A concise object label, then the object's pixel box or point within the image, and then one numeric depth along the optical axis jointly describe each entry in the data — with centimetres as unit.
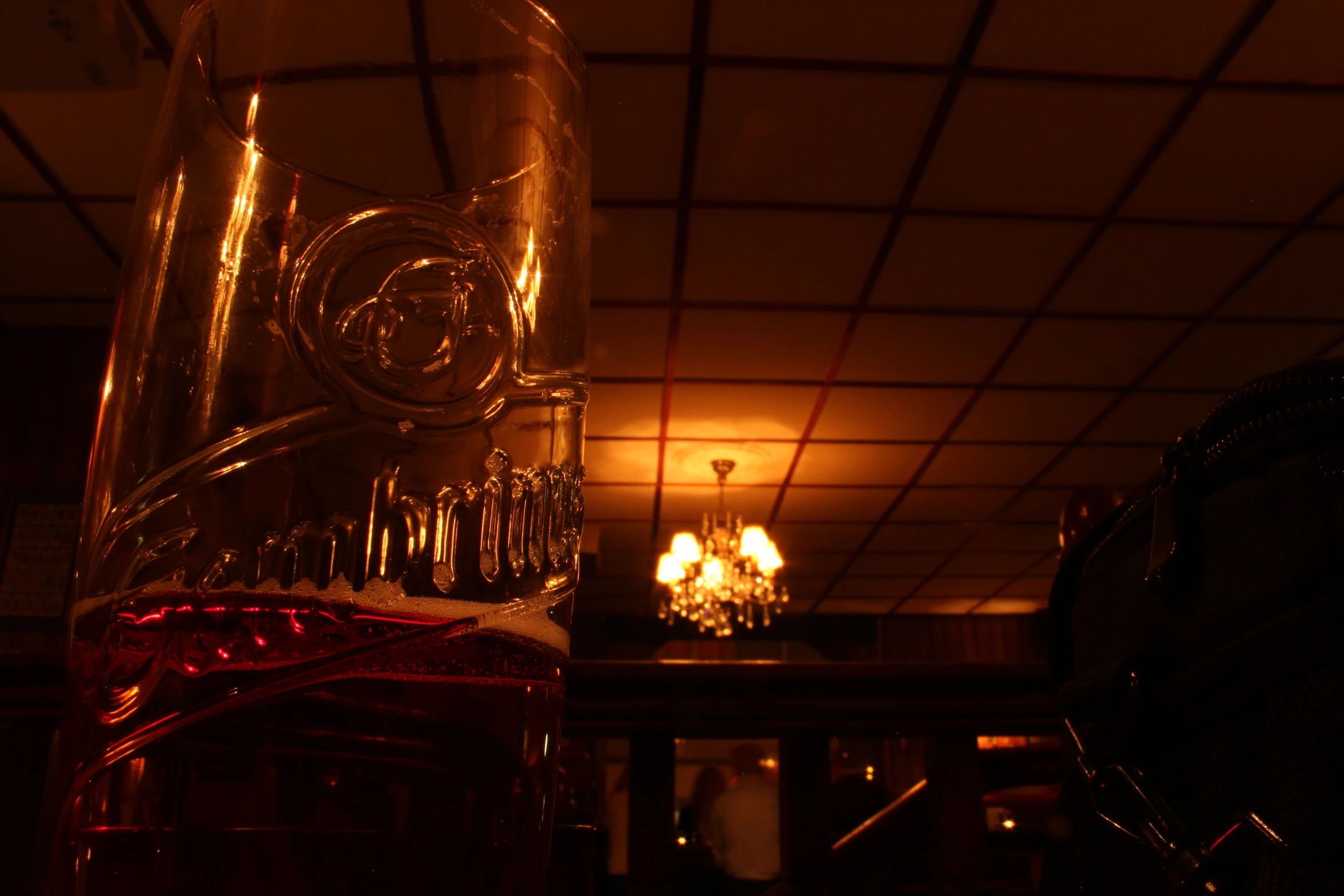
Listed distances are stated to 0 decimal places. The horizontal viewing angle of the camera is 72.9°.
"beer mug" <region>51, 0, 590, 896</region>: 25
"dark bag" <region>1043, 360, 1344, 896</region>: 35
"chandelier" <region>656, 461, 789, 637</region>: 550
